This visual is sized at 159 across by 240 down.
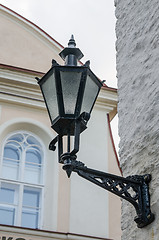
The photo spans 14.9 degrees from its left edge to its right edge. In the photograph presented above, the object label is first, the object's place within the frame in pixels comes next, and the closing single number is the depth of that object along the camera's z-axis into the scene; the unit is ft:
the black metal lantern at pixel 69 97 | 14.20
